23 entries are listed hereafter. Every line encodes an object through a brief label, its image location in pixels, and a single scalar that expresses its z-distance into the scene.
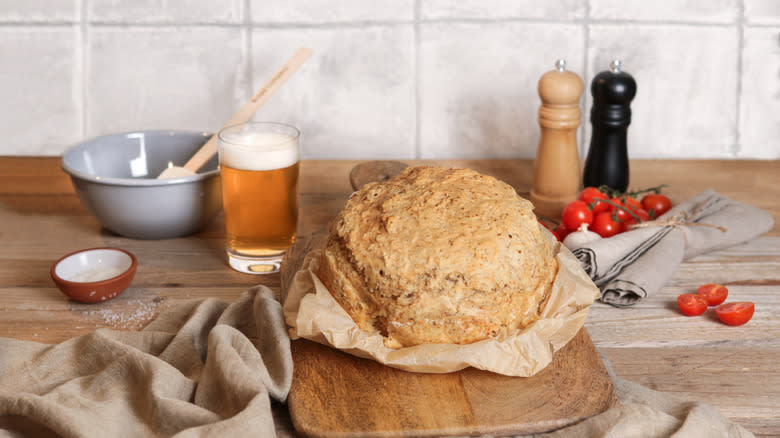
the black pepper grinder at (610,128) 1.90
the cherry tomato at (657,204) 1.91
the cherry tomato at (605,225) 1.76
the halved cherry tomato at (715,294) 1.50
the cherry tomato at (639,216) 1.79
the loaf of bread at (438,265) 1.23
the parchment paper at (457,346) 1.20
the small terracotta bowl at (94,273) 1.46
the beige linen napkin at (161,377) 1.08
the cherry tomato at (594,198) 1.78
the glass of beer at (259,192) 1.58
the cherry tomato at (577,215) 1.75
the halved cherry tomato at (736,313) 1.43
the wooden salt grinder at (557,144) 1.88
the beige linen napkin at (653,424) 1.07
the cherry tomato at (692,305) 1.47
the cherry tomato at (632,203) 1.81
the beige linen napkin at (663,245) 1.53
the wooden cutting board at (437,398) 1.11
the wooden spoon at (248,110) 1.71
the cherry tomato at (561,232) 1.80
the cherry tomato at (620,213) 1.79
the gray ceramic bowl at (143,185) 1.69
